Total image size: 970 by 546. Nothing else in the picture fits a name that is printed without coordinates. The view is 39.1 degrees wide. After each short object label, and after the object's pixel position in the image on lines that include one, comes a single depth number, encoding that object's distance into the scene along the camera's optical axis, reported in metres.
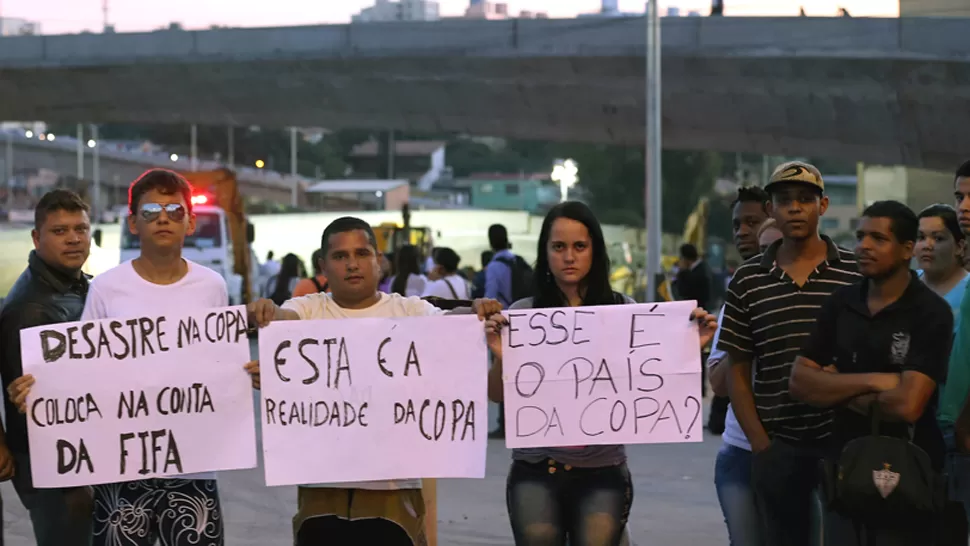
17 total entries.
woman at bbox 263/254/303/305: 18.45
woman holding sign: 4.85
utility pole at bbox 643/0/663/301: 29.47
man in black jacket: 5.08
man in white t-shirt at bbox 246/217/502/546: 4.70
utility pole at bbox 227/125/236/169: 112.59
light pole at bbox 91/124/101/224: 99.12
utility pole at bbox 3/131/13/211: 99.81
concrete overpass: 31.83
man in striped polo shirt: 5.06
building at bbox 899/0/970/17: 36.88
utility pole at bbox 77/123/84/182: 103.69
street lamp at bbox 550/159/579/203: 50.00
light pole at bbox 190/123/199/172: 107.79
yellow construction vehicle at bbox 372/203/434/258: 34.41
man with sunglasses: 4.80
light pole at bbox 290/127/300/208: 102.12
